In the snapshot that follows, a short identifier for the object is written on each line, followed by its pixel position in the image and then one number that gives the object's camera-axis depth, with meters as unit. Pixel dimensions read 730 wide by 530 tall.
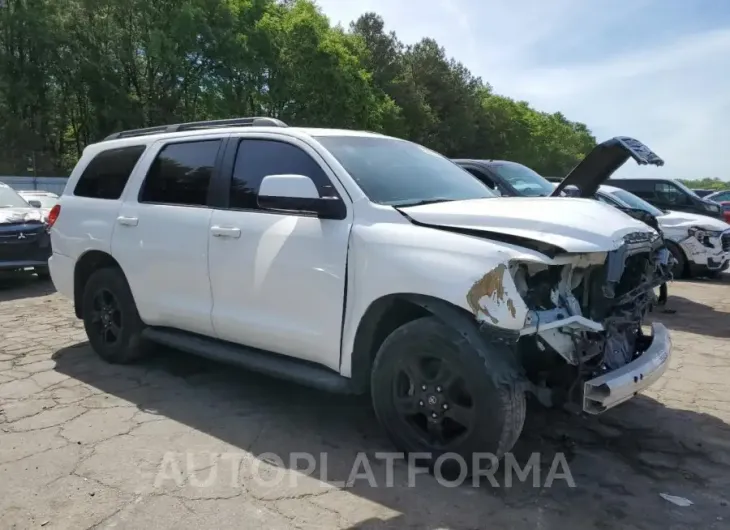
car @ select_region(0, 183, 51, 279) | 9.25
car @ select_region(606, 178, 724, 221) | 13.38
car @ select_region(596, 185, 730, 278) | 11.00
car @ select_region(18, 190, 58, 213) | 12.51
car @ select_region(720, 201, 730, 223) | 17.22
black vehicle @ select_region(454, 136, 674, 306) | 4.62
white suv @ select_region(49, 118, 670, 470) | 3.31
